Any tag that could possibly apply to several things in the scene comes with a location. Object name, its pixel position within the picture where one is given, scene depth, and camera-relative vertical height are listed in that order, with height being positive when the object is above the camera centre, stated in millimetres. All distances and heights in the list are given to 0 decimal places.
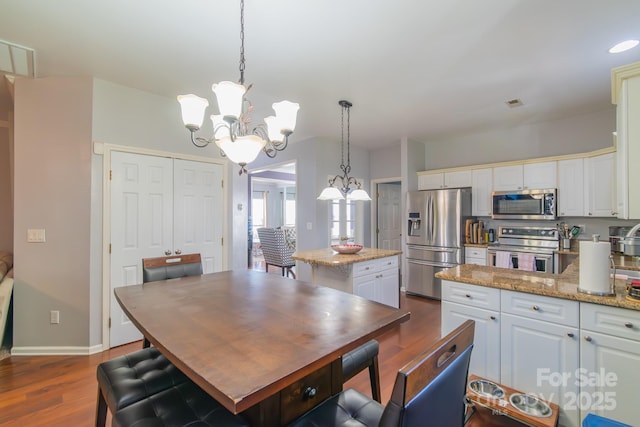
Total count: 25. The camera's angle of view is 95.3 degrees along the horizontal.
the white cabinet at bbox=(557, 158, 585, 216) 3594 +354
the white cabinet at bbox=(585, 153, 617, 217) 3295 +352
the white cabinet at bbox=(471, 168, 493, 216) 4319 +376
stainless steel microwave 3763 +153
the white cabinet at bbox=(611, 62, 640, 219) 1623 +467
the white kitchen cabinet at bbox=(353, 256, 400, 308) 3070 -725
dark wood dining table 905 -485
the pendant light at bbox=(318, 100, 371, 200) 3193 +258
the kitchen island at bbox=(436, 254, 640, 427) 1510 -712
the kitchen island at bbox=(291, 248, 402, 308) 2990 -616
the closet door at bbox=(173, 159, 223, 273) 3270 +57
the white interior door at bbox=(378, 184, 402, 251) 5826 -7
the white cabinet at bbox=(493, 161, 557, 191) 3820 +539
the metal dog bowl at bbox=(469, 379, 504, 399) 1835 -1117
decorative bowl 3324 -380
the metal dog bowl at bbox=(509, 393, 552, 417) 1660 -1116
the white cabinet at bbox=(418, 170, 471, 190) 4527 +581
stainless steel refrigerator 4250 -280
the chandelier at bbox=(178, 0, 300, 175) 1578 +587
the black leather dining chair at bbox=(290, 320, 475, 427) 723 -508
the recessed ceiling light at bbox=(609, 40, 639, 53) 2186 +1301
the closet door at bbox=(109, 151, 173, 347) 2875 -24
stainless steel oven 3662 -378
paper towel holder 1590 -422
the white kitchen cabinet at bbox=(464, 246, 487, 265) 4113 -569
